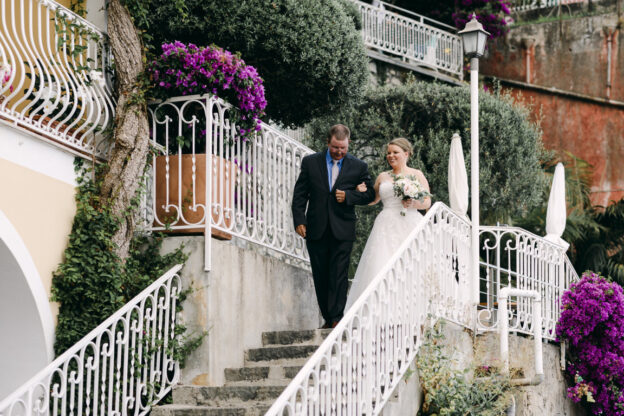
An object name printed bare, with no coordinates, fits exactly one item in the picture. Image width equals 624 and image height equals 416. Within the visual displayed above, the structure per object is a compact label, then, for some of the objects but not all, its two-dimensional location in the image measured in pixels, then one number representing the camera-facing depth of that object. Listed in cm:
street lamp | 922
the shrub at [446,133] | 1589
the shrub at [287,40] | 975
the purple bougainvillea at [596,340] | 1094
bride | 927
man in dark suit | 883
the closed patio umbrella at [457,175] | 1025
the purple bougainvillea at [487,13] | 2114
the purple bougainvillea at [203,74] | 875
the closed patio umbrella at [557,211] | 1186
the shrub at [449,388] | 779
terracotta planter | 861
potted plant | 866
